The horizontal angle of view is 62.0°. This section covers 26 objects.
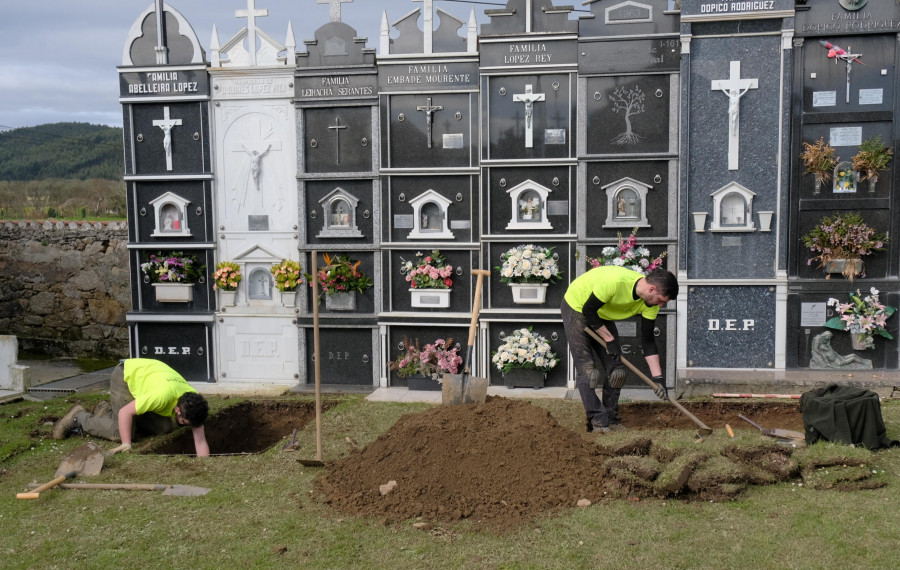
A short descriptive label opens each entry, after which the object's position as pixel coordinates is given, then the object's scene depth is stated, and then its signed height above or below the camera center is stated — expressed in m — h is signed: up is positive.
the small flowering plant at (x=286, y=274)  9.42 -0.37
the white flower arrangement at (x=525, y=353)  8.71 -1.30
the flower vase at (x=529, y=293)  8.85 -0.61
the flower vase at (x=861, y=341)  8.30 -1.15
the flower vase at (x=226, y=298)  9.80 -0.68
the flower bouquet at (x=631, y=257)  8.62 -0.19
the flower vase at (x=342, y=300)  9.45 -0.70
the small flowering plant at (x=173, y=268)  9.73 -0.28
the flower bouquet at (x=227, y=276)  9.61 -0.39
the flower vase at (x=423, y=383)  9.05 -1.69
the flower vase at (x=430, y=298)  9.15 -0.67
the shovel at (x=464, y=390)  6.90 -1.36
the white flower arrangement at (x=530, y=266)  8.76 -0.28
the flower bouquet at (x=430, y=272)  9.09 -0.35
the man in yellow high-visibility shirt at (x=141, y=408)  6.61 -1.45
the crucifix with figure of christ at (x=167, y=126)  9.73 +1.57
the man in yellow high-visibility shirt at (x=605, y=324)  6.30 -0.73
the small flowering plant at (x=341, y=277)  9.32 -0.41
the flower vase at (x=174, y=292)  9.76 -0.59
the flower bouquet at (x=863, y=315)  8.27 -0.86
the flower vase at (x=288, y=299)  9.62 -0.69
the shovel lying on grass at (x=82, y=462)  5.91 -1.71
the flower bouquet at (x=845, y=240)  8.23 -0.03
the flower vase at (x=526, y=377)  8.84 -1.60
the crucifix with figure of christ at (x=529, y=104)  8.91 +1.63
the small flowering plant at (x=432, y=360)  9.01 -1.40
